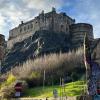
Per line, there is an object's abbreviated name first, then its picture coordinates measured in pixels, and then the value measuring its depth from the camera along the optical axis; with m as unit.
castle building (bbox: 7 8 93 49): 60.27
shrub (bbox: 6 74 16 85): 35.30
